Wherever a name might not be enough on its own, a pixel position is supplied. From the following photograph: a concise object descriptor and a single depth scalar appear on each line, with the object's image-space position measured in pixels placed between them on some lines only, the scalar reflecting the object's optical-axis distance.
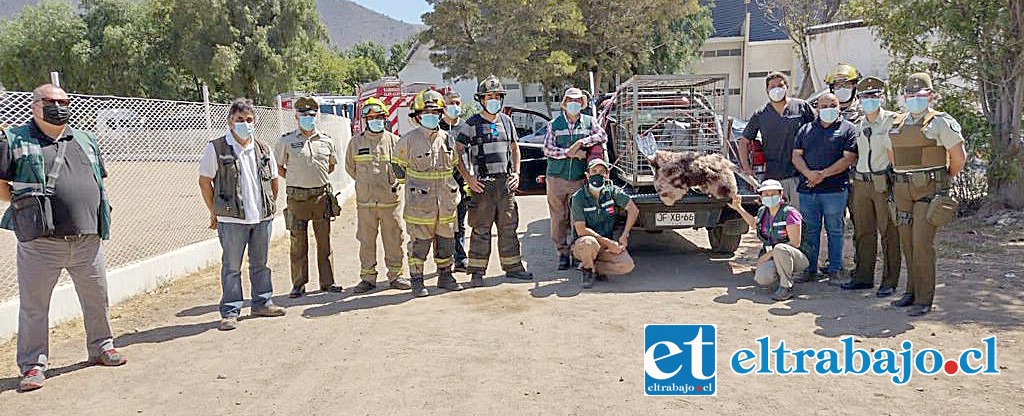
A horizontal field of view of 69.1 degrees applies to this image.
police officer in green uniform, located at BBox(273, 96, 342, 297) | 6.74
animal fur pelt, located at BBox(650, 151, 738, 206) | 7.04
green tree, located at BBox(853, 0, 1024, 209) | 8.76
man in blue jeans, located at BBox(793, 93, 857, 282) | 6.50
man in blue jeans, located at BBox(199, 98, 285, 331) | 5.79
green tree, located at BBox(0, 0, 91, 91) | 37.34
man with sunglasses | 4.59
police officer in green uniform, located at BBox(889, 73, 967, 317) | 5.41
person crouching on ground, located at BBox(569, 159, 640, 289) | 6.92
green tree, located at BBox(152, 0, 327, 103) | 31.69
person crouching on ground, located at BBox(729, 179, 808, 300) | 6.34
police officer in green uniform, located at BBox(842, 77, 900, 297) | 6.00
